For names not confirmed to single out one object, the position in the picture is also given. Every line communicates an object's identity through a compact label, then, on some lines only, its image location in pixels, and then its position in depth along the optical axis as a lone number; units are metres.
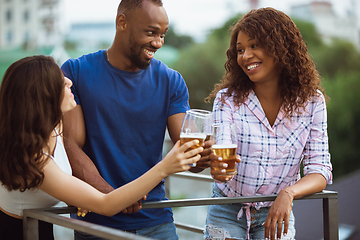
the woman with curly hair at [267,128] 2.04
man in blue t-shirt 2.00
